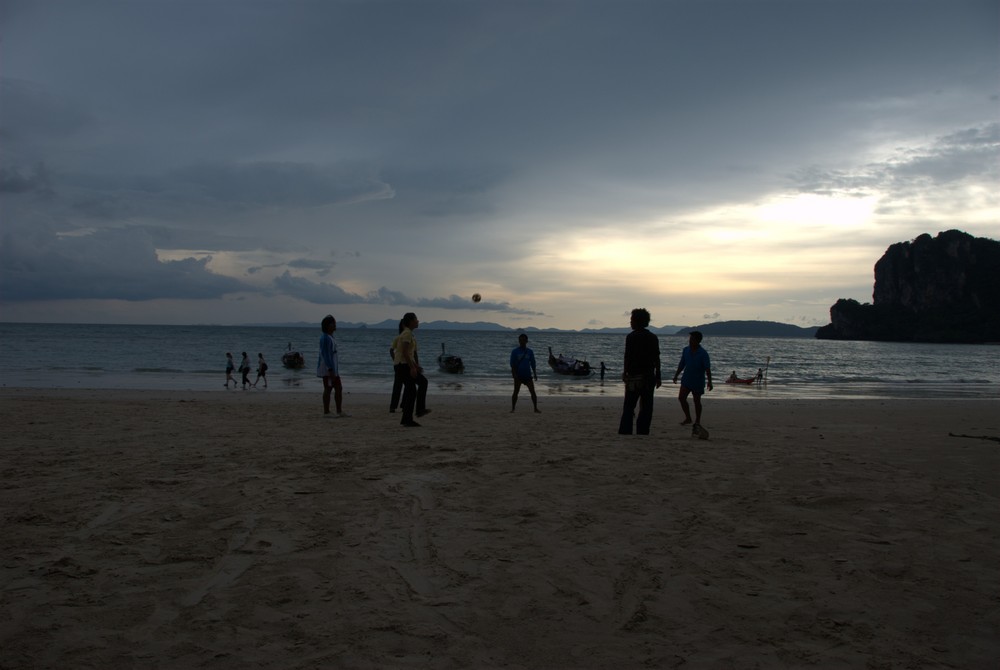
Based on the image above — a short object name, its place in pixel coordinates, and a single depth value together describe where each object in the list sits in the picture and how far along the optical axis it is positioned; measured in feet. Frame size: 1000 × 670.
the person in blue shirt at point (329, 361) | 38.14
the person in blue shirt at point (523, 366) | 44.78
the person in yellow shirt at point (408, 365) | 34.24
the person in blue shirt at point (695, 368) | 34.86
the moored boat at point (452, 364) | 125.18
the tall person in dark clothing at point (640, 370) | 30.89
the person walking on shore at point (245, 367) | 77.87
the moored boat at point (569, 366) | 123.85
